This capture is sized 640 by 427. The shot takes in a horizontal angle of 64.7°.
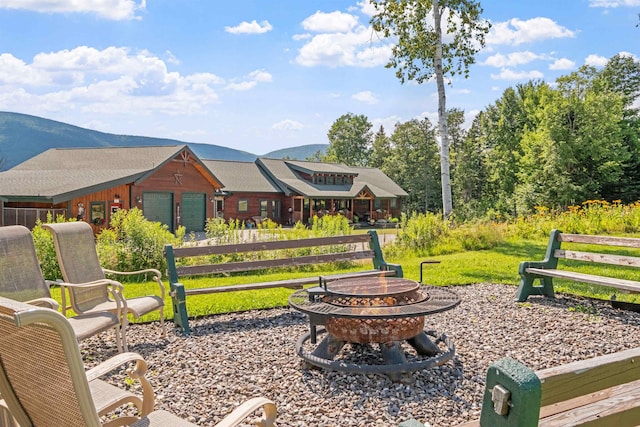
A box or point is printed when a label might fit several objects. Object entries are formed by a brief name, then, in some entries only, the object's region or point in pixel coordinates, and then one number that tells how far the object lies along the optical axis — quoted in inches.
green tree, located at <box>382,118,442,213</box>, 1955.0
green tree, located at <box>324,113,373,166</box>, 2699.3
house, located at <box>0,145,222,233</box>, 930.1
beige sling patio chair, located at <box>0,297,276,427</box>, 71.6
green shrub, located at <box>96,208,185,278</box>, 459.8
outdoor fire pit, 178.4
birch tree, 697.0
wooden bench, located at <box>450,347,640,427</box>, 52.1
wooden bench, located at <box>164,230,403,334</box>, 257.3
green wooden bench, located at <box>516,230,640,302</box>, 271.9
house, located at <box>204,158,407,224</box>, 1402.6
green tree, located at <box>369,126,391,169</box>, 2410.2
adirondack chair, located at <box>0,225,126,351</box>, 194.1
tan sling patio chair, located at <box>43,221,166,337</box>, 224.1
